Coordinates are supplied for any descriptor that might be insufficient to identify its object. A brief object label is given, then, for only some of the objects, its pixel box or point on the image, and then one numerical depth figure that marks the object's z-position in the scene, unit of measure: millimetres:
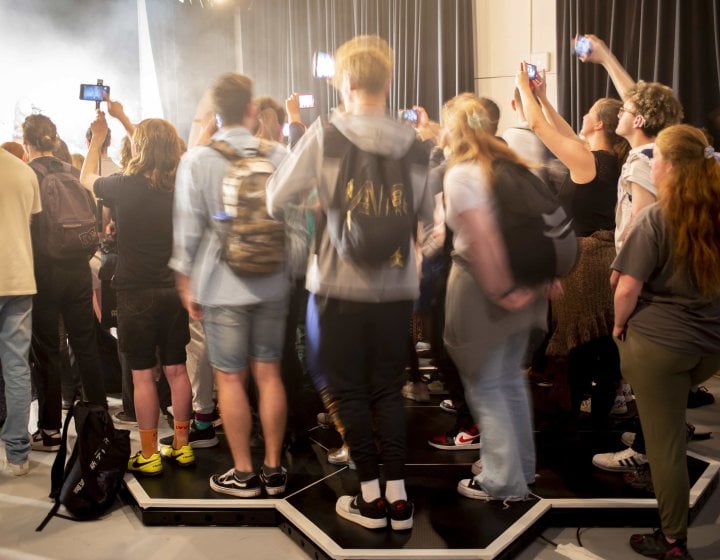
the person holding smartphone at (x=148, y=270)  2617
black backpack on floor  2523
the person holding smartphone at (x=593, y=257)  2914
